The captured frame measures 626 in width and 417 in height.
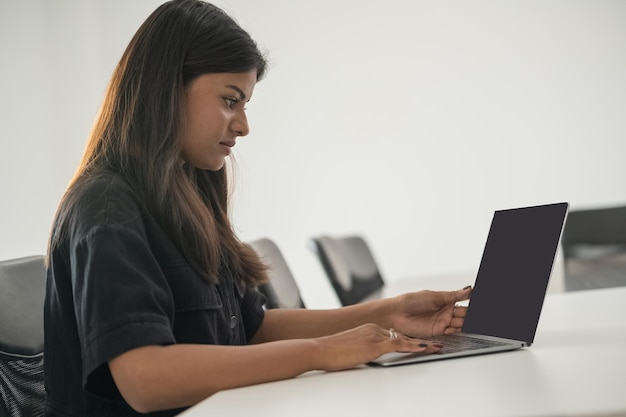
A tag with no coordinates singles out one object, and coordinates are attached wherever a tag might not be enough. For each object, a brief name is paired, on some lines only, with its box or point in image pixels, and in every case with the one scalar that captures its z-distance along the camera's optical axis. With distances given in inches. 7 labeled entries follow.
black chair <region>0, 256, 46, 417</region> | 49.9
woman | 42.9
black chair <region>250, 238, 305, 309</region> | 81.8
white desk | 32.5
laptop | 47.6
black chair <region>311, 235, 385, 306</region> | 115.0
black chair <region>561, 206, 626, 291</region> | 138.3
